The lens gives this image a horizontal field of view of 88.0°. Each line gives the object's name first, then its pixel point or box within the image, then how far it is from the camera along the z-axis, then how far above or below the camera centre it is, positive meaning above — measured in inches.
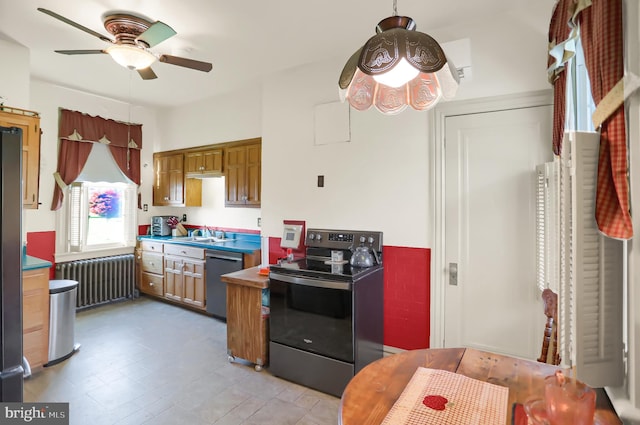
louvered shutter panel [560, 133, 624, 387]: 39.6 -8.4
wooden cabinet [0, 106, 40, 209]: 110.5 +22.0
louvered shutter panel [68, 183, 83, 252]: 169.2 -2.3
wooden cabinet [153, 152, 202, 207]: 189.3 +16.9
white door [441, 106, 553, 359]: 92.7 -4.8
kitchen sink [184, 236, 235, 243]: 181.3 -14.7
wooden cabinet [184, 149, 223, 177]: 173.5 +27.0
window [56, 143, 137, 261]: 168.2 +0.3
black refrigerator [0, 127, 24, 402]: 49.9 -8.0
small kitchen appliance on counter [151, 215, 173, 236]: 195.5 -8.0
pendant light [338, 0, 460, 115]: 44.3 +22.5
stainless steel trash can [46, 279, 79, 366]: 114.1 -38.2
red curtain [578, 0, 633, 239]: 37.3 +9.5
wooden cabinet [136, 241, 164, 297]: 180.2 -30.8
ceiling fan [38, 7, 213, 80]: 96.0 +48.5
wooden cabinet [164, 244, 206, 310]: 162.1 -31.7
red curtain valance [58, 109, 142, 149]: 164.1 +44.1
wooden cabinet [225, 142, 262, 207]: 157.4 +18.7
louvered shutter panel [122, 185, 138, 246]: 193.6 -2.0
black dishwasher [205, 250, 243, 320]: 150.5 -27.9
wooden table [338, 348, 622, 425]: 40.4 -24.4
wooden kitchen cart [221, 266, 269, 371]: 109.5 -35.5
